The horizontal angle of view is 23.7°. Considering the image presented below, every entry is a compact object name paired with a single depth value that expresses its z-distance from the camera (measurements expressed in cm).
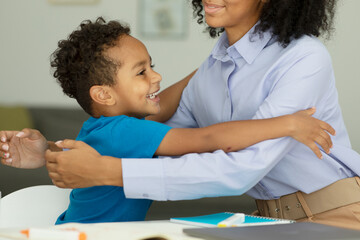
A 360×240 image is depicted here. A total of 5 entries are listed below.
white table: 120
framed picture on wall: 455
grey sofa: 297
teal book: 133
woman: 146
